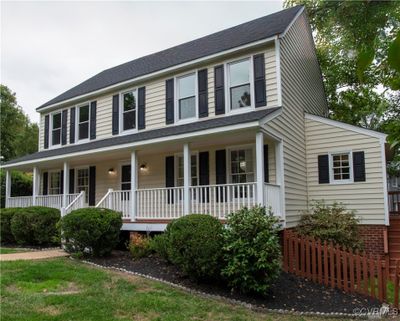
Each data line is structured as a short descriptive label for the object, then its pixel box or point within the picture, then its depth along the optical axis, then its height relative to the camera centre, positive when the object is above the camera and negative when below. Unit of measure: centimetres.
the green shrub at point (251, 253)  723 -113
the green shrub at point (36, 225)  1237 -96
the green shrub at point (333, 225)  1045 -90
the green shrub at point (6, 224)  1356 -100
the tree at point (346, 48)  1609 +718
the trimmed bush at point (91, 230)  983 -92
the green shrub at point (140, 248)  1011 -141
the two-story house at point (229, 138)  1066 +164
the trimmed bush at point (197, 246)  748 -103
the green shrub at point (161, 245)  860 -119
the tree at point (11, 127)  3306 +611
